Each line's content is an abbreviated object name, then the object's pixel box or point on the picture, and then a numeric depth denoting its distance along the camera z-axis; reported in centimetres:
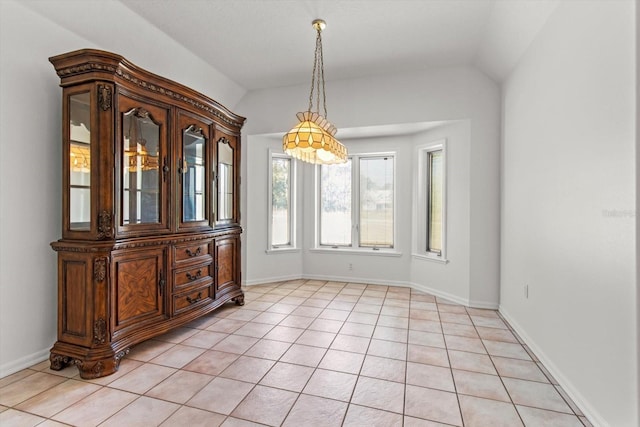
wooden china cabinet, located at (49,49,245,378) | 229
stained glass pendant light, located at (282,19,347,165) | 246
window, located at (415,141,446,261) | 461
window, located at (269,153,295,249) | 520
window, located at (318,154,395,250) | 512
